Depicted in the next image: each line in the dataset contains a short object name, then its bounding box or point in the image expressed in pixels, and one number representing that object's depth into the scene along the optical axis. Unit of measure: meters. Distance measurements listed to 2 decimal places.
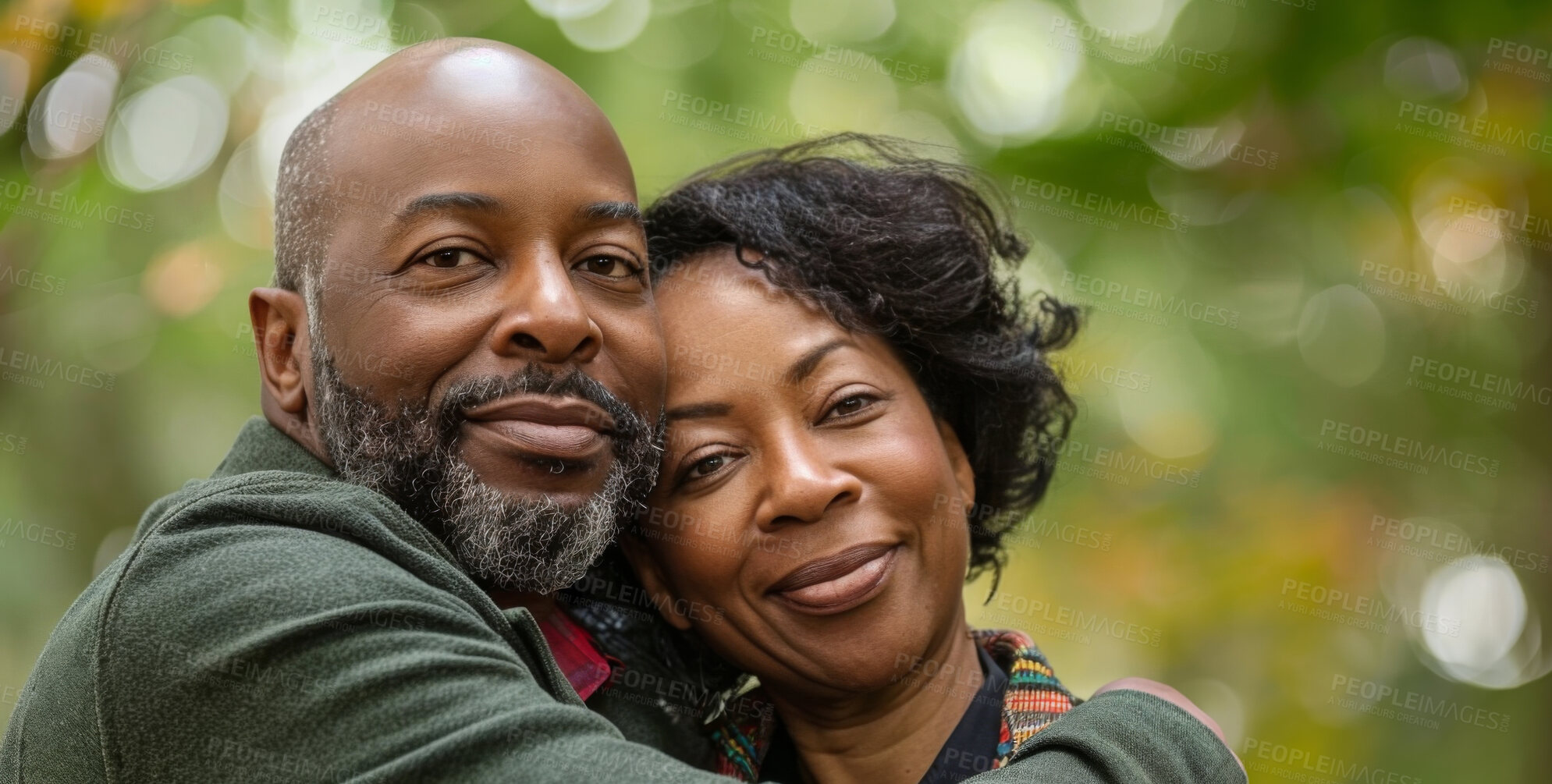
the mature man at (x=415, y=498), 2.11
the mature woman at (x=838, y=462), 3.02
